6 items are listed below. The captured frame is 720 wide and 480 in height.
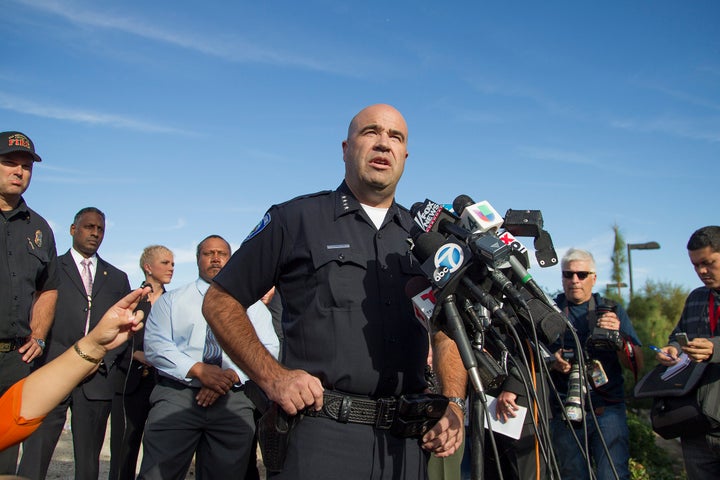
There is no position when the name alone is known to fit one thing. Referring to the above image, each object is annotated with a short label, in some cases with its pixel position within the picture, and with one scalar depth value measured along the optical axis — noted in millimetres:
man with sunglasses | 4969
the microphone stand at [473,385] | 1867
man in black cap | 4609
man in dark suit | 5289
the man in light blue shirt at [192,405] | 4789
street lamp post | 14411
